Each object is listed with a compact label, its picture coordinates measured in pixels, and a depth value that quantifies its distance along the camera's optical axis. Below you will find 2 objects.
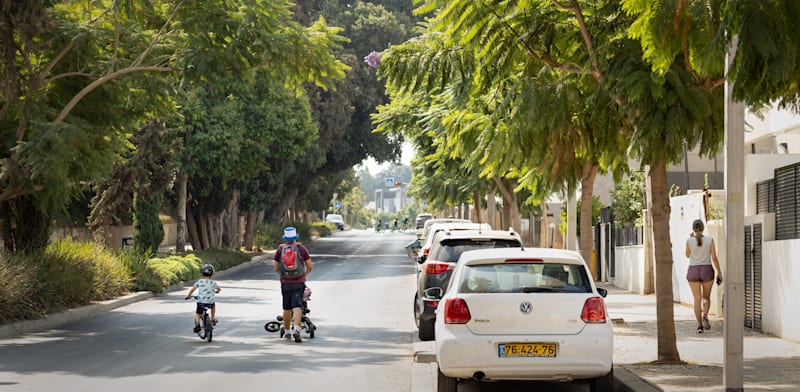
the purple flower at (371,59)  31.20
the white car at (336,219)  128.99
